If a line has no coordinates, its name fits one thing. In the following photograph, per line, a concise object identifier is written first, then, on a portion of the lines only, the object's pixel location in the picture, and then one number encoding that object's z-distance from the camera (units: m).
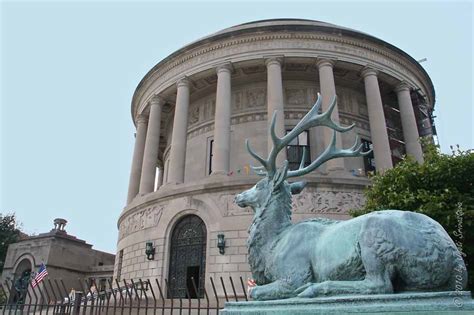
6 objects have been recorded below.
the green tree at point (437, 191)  10.43
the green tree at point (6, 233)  39.58
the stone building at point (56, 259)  32.78
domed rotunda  18.84
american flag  19.62
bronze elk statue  3.29
